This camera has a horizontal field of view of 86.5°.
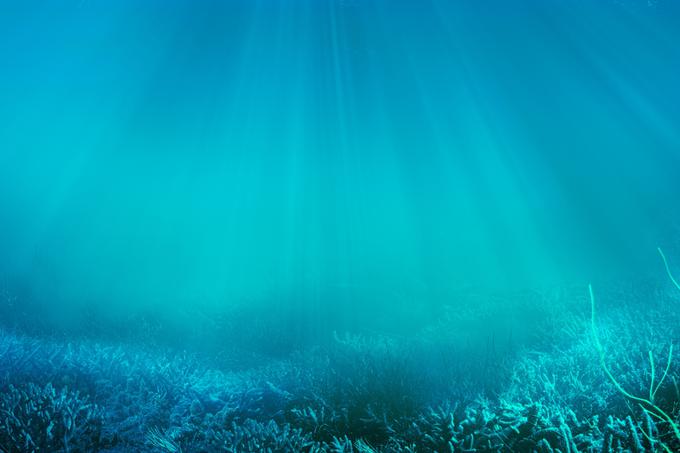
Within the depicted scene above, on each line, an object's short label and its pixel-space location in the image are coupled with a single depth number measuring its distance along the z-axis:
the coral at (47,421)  3.09
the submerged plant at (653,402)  2.24
